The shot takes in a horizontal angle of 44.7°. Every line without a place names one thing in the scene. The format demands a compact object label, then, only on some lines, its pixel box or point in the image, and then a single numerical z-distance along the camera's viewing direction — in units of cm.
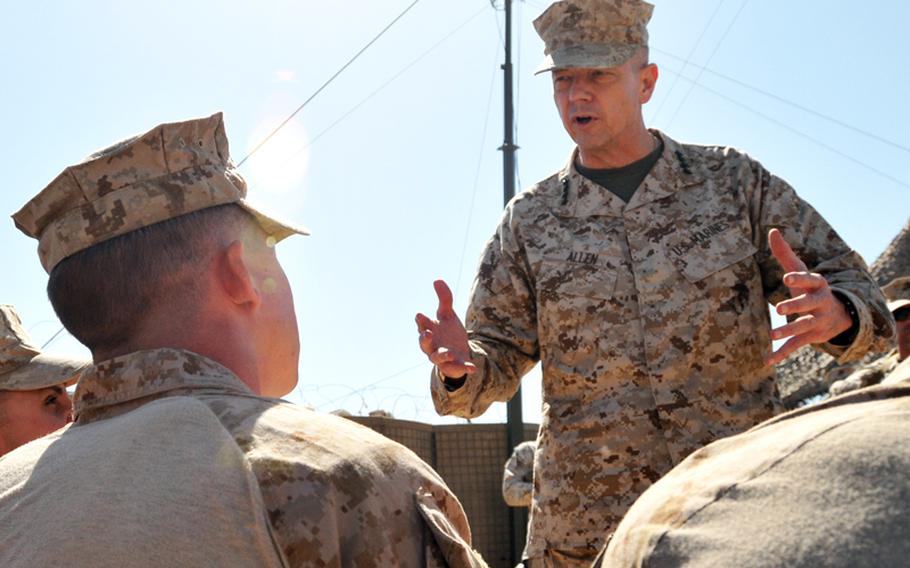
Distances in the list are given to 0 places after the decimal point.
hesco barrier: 1097
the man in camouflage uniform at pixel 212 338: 176
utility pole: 1079
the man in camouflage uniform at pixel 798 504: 93
